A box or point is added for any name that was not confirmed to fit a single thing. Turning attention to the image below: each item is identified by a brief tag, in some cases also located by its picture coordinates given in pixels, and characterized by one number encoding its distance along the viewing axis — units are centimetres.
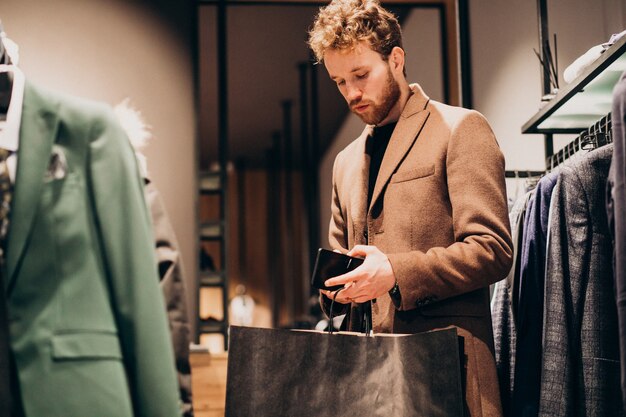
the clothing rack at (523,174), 288
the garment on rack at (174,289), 194
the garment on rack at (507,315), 221
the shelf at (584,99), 210
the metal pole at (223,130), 488
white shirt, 141
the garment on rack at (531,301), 198
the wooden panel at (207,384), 353
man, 180
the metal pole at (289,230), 1006
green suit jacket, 132
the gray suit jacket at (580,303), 184
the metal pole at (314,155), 792
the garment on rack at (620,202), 156
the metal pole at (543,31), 298
